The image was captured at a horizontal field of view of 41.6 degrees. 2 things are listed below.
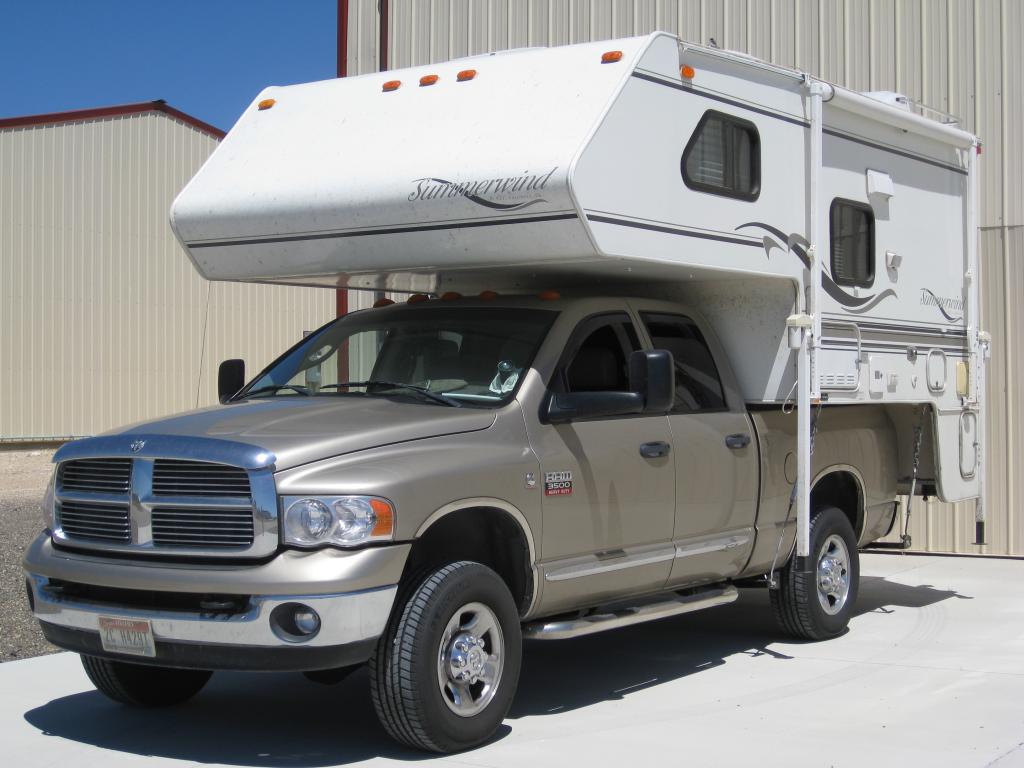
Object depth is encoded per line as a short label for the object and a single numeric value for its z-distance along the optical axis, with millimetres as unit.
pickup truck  5469
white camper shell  6508
